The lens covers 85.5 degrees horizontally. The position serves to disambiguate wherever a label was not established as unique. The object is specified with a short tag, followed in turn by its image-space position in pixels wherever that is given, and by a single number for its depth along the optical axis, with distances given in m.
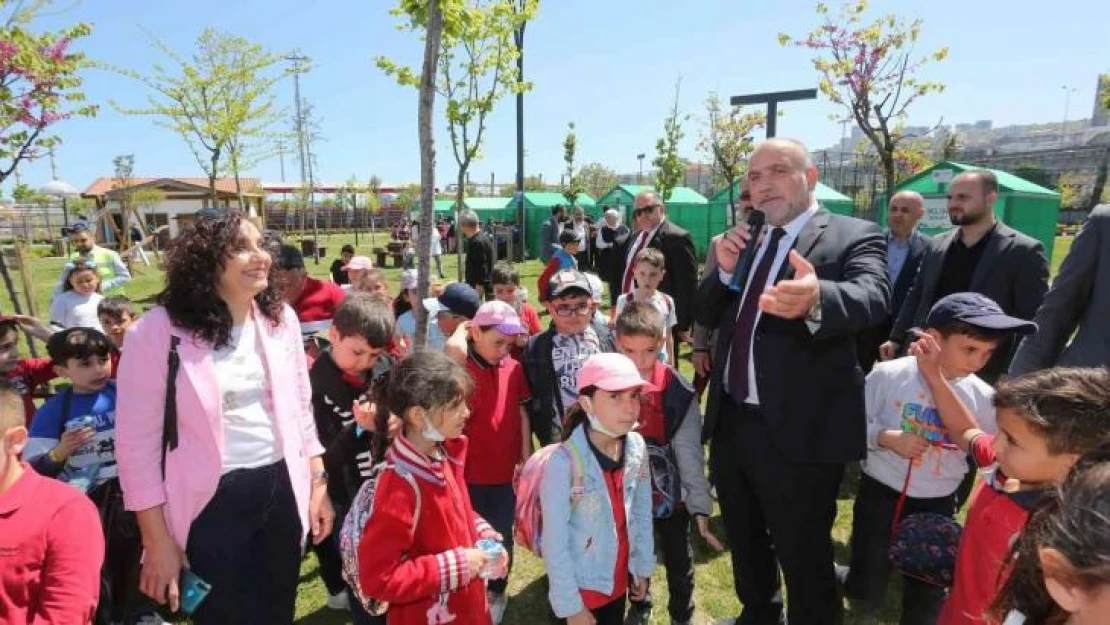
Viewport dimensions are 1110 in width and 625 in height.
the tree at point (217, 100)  12.89
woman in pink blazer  1.85
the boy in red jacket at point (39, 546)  1.72
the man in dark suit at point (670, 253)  5.79
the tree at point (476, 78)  7.57
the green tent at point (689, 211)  19.83
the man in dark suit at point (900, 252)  5.09
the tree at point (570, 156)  23.92
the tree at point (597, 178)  54.41
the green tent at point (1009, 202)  12.17
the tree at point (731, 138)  21.56
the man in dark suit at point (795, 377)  2.26
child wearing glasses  3.28
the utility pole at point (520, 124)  8.39
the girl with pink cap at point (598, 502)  2.23
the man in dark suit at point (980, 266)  3.70
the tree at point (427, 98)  3.25
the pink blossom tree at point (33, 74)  5.38
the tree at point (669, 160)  20.83
